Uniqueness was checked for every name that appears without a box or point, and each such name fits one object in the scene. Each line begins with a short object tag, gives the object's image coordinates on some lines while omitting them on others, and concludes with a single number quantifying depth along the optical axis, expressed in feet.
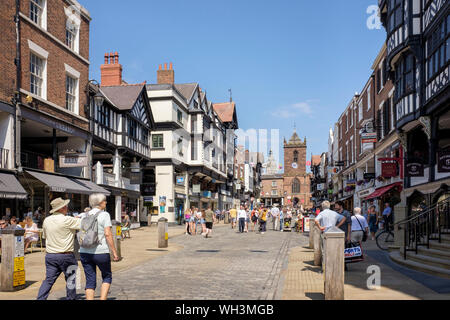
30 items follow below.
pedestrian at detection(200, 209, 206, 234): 79.52
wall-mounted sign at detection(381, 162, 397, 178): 84.69
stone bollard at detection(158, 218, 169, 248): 58.08
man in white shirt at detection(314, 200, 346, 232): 36.22
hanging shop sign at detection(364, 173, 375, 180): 105.29
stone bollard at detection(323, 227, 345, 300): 23.56
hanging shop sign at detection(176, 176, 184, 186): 130.31
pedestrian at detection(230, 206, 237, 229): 109.70
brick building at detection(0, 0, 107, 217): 58.29
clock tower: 415.44
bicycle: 55.01
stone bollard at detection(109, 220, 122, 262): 41.75
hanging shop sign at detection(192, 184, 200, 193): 143.85
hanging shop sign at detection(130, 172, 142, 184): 105.60
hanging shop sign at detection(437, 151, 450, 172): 52.65
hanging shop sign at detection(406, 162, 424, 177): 65.46
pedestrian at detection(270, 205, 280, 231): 101.14
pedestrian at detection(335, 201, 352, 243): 37.52
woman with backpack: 21.52
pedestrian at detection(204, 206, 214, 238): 77.36
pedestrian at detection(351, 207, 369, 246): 40.86
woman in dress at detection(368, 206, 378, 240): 75.72
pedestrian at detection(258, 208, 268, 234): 87.45
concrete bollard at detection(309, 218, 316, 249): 56.42
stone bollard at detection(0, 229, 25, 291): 28.50
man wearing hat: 22.29
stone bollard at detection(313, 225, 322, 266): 40.50
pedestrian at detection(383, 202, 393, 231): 73.10
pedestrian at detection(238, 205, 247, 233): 92.12
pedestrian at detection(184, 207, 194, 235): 87.30
